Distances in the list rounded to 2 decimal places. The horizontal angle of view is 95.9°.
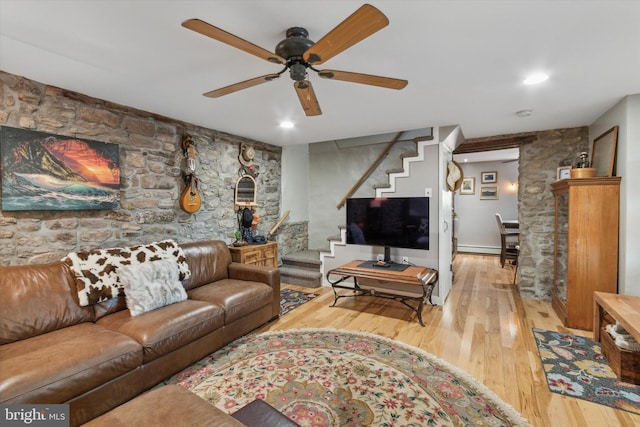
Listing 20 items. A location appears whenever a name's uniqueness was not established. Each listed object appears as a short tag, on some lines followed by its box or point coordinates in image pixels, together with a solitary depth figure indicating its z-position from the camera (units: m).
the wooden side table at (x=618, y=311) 2.02
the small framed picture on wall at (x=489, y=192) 7.39
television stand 3.27
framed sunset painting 2.26
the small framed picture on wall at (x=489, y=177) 7.38
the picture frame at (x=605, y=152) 2.98
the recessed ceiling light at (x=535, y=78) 2.25
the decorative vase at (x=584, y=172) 3.10
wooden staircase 4.05
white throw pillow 2.31
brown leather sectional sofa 1.58
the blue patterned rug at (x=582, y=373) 1.96
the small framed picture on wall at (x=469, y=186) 7.62
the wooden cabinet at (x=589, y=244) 2.94
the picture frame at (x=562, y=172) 3.82
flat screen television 3.56
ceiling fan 1.24
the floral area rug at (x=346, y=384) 1.80
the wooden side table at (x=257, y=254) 3.87
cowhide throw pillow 2.24
